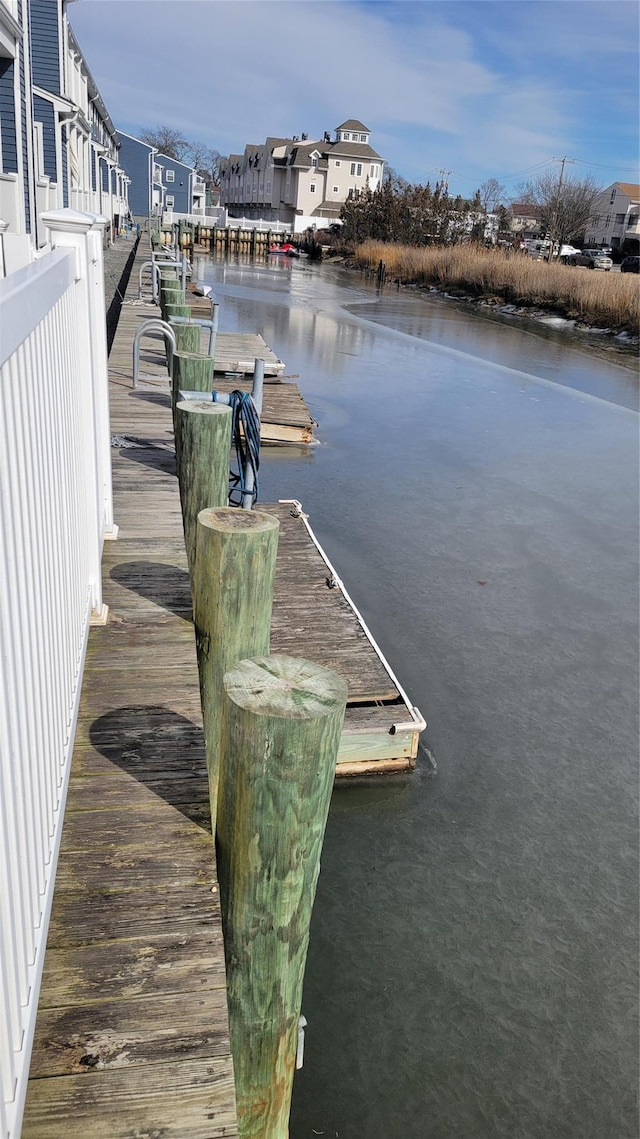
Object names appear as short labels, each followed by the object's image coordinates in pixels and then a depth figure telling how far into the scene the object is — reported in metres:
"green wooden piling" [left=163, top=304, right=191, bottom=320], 11.40
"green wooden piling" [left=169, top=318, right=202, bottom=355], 9.51
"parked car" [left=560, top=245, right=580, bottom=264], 61.22
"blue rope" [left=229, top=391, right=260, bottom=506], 6.57
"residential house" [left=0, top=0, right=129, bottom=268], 13.65
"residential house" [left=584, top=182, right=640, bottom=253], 91.94
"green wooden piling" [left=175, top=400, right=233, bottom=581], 5.32
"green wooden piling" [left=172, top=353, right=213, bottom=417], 6.98
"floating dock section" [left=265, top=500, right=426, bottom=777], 5.30
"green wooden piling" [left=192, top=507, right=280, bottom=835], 3.66
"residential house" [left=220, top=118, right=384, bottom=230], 84.69
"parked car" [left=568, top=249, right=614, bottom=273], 55.37
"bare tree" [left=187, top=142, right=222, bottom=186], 143.00
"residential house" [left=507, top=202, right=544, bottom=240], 93.44
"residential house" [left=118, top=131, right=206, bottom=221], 64.19
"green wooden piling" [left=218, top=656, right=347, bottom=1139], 2.33
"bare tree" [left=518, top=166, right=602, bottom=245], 76.38
